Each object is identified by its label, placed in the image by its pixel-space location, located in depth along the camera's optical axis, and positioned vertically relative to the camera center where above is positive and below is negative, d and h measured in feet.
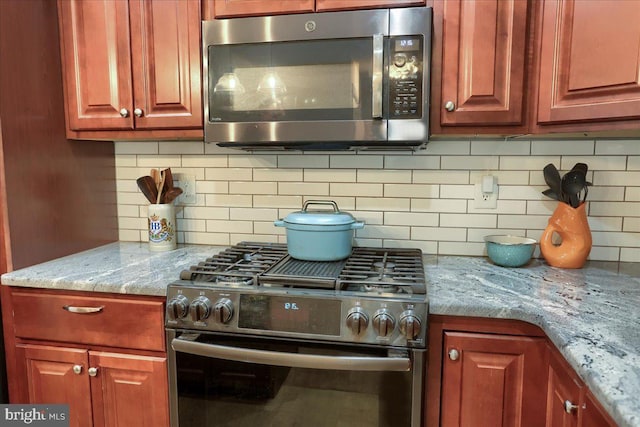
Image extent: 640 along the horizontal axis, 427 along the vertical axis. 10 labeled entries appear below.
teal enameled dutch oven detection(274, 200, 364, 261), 4.89 -0.78
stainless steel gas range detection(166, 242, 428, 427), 3.82 -1.72
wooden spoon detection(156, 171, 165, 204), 6.05 -0.33
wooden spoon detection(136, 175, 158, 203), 6.00 -0.28
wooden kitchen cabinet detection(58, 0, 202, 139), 5.10 +1.29
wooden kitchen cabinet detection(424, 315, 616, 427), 3.72 -1.89
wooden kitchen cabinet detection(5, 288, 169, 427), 4.48 -2.09
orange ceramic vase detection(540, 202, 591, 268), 4.95 -0.80
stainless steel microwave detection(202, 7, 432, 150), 4.48 +1.02
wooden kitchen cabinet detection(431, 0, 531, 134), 4.43 +1.15
